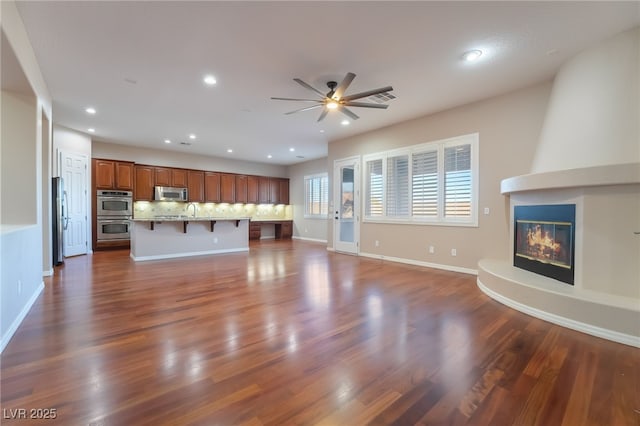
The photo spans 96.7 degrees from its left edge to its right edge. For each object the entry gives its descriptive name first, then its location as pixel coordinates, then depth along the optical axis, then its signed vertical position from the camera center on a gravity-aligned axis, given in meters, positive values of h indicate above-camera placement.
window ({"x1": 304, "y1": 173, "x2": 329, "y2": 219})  10.08 +0.49
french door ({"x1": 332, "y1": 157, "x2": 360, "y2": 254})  6.99 +0.11
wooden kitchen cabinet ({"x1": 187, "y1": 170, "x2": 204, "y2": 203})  9.27 +0.78
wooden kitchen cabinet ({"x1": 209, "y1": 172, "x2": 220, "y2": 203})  9.62 +0.75
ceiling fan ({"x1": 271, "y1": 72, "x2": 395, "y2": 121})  3.54 +1.49
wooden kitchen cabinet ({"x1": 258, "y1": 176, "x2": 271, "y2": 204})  10.85 +0.73
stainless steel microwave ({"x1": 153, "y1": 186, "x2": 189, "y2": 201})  8.63 +0.47
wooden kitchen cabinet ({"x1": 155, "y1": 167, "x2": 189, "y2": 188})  8.70 +0.99
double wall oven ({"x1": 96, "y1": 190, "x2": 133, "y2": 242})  7.64 -0.15
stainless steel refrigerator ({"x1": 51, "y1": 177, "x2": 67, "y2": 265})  5.30 -0.17
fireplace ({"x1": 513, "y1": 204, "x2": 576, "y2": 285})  3.12 -0.37
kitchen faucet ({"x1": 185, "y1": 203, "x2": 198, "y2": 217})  9.47 +0.04
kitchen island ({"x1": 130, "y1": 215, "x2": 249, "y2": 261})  6.16 -0.67
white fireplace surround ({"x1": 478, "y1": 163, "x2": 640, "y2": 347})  2.54 -0.53
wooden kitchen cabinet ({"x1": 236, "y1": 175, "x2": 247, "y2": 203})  10.34 +0.75
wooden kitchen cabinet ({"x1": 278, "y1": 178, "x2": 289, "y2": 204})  11.44 +0.74
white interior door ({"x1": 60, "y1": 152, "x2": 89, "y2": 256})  6.52 +0.20
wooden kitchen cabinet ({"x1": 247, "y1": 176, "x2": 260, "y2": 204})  10.61 +0.71
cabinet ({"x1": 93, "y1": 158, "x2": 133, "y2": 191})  7.63 +0.95
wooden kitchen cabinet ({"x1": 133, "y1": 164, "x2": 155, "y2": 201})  8.34 +0.77
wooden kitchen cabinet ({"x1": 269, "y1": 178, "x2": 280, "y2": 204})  11.16 +0.72
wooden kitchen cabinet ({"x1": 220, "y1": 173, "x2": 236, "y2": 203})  9.98 +0.75
